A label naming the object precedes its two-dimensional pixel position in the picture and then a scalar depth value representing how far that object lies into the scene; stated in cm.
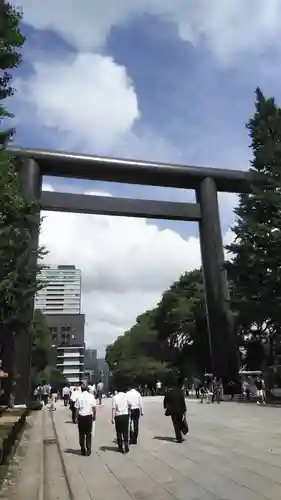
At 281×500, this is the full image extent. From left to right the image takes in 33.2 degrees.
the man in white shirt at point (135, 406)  1030
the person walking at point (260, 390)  2159
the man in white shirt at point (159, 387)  4537
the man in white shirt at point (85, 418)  920
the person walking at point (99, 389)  2769
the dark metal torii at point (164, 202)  2764
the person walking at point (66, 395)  2874
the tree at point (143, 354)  4982
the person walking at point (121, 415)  914
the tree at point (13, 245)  960
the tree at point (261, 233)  2220
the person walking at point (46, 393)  3230
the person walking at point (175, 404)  1030
